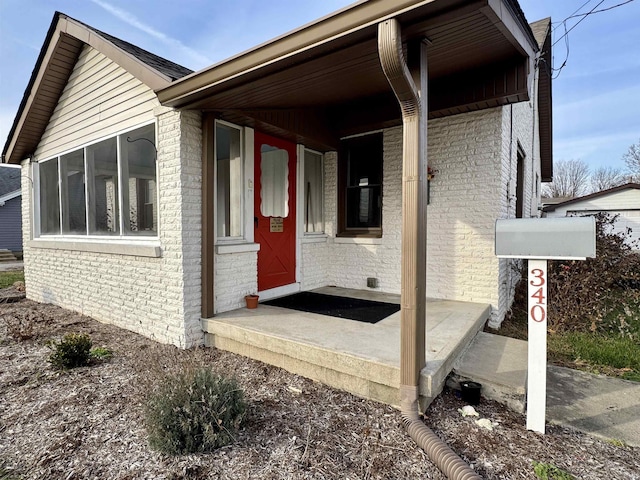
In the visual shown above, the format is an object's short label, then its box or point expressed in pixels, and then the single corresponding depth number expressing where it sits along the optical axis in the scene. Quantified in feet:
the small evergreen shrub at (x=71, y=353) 11.16
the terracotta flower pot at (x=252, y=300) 14.17
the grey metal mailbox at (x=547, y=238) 6.79
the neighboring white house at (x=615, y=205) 39.81
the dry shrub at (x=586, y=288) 14.38
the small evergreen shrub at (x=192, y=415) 6.87
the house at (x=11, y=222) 53.83
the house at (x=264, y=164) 9.52
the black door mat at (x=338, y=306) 13.12
